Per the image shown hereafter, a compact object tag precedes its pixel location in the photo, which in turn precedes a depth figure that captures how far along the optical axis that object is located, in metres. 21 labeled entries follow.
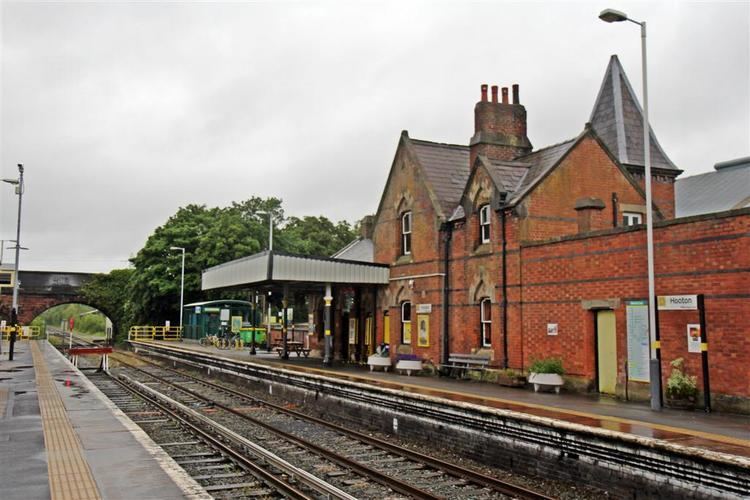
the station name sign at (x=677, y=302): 13.89
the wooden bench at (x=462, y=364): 20.39
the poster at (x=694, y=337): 13.74
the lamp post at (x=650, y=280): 13.48
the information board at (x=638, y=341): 15.16
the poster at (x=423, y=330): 23.28
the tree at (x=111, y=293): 70.06
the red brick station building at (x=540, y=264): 13.82
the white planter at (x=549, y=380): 17.02
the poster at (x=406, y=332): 24.66
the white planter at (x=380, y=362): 24.23
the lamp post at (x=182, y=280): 54.28
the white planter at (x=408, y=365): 22.64
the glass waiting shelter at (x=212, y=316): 52.00
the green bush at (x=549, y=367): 17.12
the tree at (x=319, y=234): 75.38
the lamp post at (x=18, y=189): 32.68
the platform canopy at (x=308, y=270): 24.44
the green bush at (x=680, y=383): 13.68
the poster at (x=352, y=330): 28.64
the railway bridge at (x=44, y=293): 69.31
